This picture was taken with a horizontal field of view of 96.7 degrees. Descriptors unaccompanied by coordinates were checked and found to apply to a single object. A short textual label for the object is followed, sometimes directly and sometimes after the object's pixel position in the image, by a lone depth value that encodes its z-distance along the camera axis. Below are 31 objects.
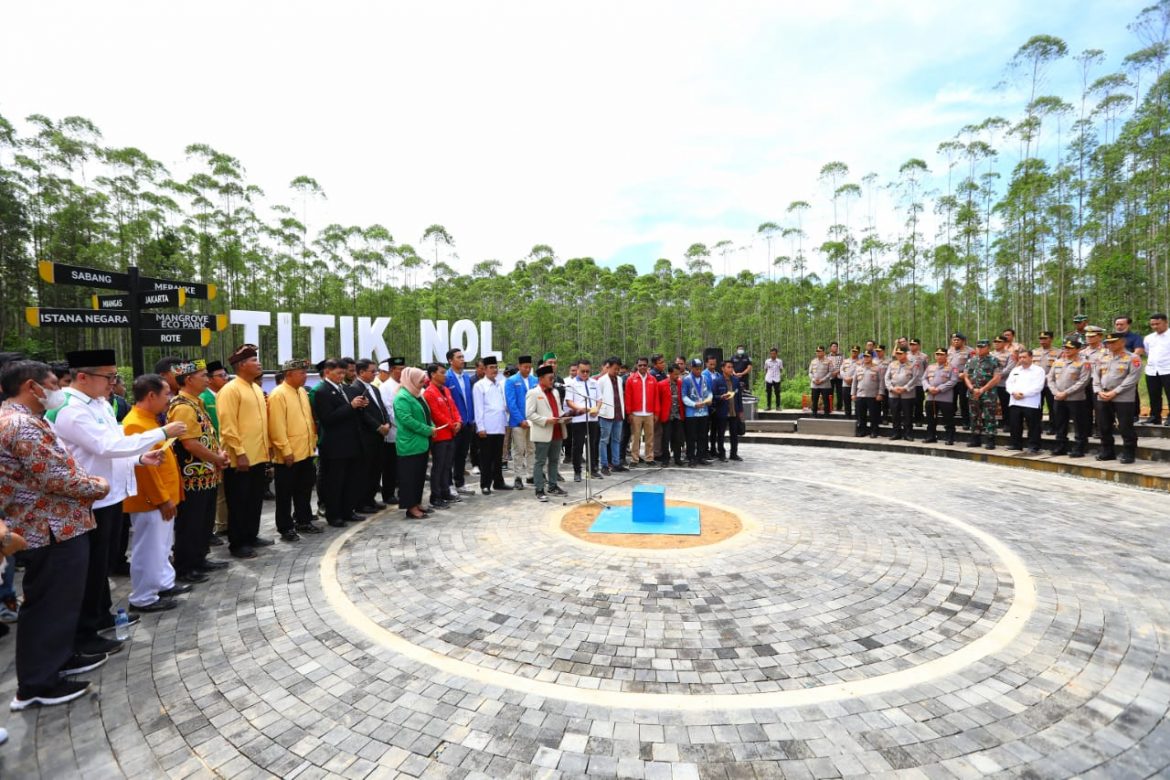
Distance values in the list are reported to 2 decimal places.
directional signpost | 5.81
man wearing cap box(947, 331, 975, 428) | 10.11
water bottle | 3.44
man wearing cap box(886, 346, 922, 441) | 10.51
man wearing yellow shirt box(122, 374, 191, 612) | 3.88
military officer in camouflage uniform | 9.61
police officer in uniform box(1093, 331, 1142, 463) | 7.59
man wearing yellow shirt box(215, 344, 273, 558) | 4.91
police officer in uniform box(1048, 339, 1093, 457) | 8.19
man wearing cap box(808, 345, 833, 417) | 13.48
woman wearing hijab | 6.27
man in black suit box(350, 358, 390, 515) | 6.36
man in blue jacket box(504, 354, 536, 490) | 8.05
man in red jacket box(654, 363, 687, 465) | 9.50
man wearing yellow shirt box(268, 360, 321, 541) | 5.37
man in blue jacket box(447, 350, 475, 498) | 7.77
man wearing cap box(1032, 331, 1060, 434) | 9.00
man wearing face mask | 2.73
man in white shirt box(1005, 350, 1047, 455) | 8.81
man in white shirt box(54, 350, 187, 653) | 3.30
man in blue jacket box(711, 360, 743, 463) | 9.96
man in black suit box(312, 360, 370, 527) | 5.97
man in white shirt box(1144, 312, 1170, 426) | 7.80
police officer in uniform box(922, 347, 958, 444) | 10.09
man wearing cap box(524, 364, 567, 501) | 7.33
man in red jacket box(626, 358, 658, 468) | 9.30
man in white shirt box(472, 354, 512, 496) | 7.54
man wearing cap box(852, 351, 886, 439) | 11.41
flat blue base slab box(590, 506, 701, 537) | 5.59
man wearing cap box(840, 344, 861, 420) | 12.32
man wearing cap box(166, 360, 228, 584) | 4.36
